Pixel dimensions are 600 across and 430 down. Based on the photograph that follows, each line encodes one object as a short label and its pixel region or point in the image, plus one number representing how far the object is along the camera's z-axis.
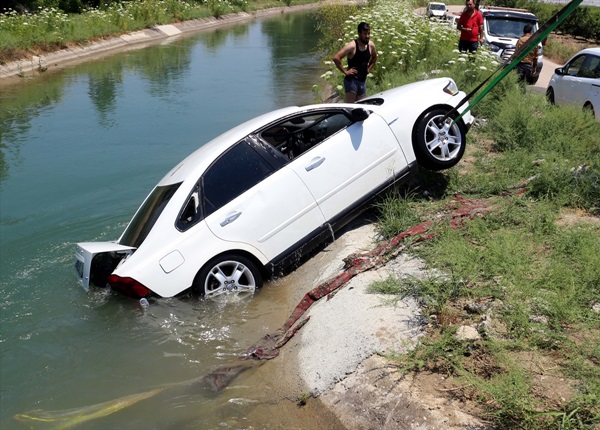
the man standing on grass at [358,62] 10.19
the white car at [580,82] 11.43
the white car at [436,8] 40.78
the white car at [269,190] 6.36
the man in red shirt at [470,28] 13.77
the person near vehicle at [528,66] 15.05
